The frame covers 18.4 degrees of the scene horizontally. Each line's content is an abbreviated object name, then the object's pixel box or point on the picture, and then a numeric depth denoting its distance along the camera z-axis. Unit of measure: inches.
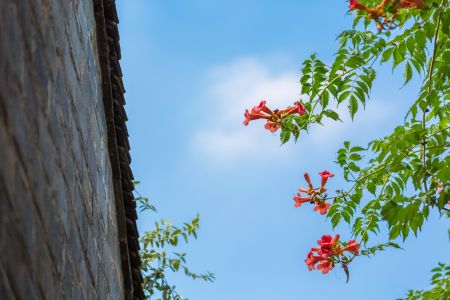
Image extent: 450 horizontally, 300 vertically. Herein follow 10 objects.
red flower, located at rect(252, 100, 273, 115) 365.2
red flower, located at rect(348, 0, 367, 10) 279.2
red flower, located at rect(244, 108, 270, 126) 365.9
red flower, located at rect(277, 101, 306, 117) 352.3
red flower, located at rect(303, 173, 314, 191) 357.7
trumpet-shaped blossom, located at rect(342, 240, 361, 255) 338.0
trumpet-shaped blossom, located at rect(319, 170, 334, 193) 354.5
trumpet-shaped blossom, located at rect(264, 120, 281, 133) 362.7
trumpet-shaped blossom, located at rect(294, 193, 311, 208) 361.7
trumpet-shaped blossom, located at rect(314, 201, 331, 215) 349.6
